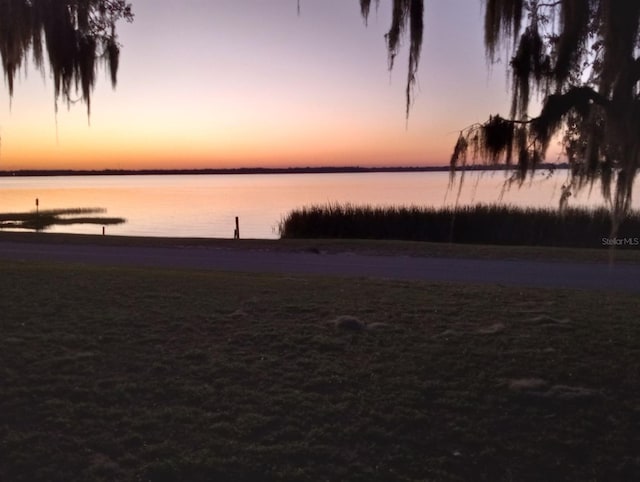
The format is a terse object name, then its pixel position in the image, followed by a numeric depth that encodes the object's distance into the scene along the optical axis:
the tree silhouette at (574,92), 5.28
